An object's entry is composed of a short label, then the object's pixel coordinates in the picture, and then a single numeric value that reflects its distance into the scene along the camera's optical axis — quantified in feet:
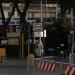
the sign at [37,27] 117.07
